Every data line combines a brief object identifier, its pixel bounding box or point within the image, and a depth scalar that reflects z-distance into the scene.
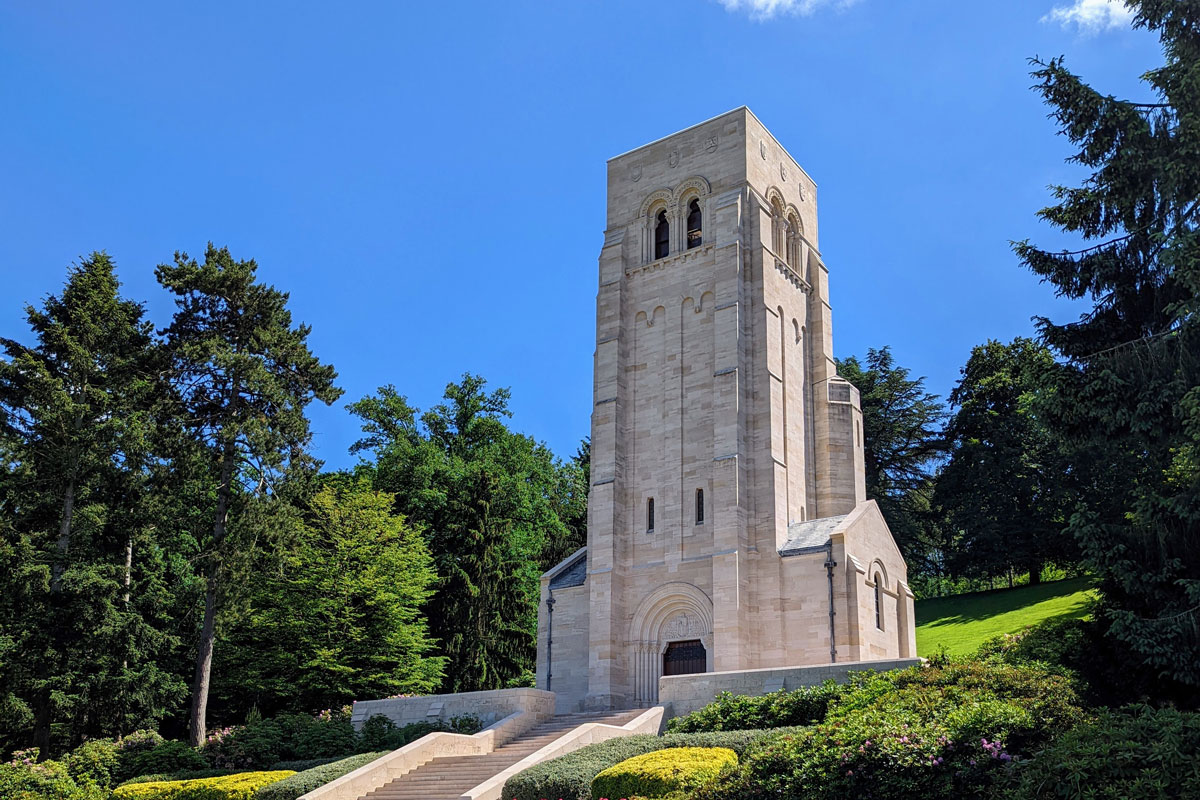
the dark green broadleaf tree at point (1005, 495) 42.09
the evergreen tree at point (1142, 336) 15.04
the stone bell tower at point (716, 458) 28.09
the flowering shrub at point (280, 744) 24.92
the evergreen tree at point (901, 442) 48.69
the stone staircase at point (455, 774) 20.31
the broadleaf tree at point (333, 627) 32.34
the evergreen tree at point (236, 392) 29.55
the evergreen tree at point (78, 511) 27.50
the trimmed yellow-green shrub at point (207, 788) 20.91
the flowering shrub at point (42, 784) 22.43
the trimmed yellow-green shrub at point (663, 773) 15.56
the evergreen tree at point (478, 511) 35.72
